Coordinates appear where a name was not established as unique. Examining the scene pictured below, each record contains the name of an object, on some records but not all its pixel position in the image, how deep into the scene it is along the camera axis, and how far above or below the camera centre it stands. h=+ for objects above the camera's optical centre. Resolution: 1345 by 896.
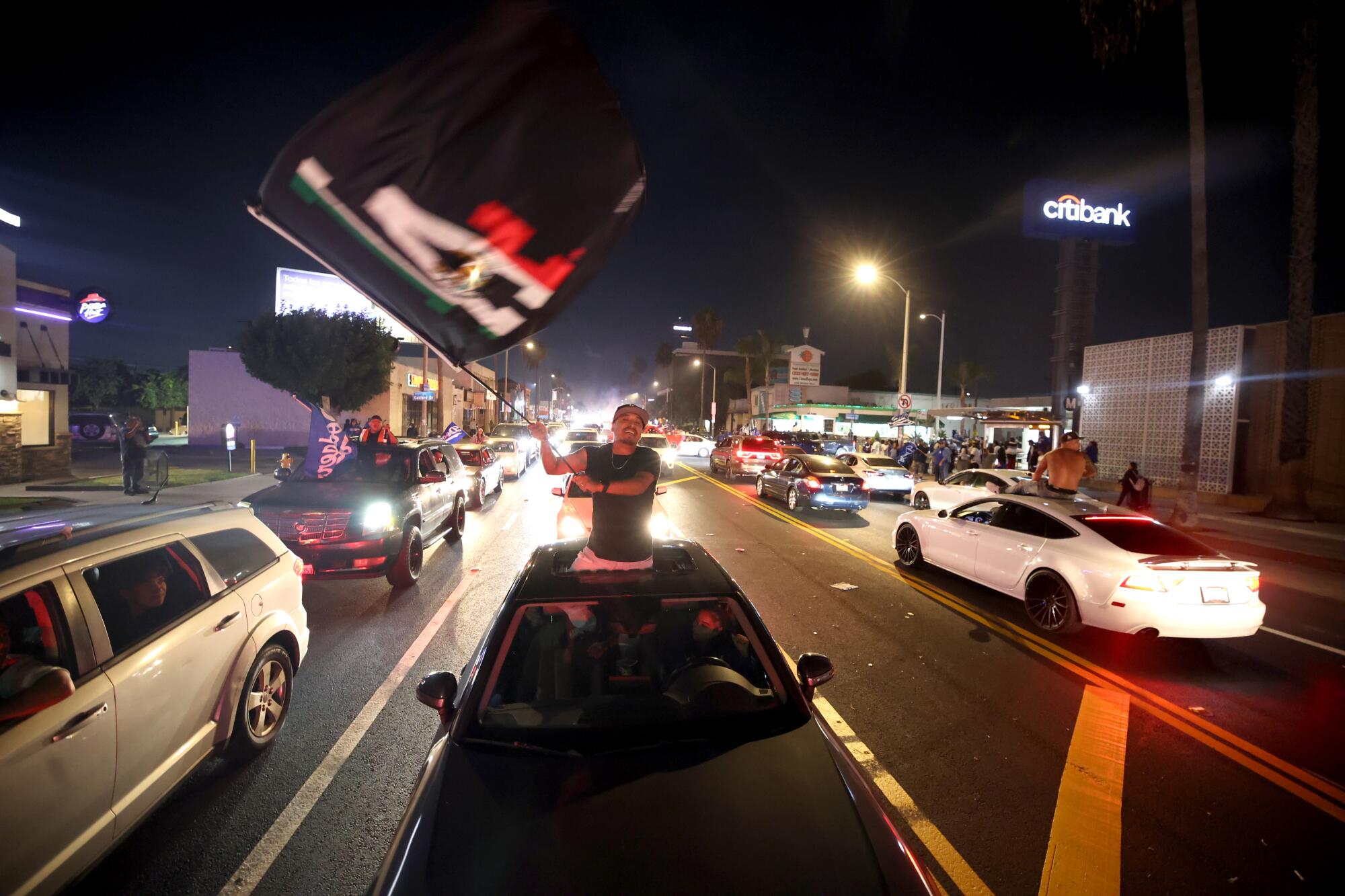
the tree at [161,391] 69.75 +1.74
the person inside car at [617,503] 4.10 -0.52
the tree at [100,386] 68.19 +2.07
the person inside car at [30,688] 2.36 -1.06
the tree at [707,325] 80.94 +12.62
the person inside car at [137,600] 3.15 -1.01
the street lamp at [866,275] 24.86 +6.09
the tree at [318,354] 27.19 +2.50
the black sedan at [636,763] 2.02 -1.29
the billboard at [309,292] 40.47 +7.66
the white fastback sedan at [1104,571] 6.04 -1.33
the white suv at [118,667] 2.42 -1.21
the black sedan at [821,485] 15.21 -1.32
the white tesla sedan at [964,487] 14.33 -1.21
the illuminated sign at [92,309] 23.03 +3.46
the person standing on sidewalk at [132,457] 15.34 -1.23
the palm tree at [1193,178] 14.04 +5.78
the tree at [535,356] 113.44 +11.29
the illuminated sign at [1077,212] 32.28 +11.36
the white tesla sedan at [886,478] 19.16 -1.36
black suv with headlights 7.40 -1.20
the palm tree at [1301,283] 15.00 +3.99
